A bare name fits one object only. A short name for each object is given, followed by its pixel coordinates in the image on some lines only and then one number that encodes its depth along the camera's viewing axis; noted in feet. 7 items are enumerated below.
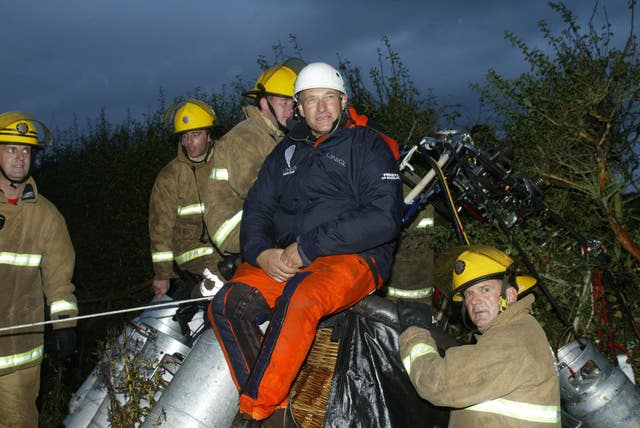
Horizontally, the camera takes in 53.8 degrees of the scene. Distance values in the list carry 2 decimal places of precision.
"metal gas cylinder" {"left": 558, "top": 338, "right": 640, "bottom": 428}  11.11
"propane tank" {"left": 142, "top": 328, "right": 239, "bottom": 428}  10.91
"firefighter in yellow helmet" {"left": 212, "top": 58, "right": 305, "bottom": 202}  14.99
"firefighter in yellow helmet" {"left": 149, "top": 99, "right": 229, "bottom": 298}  18.70
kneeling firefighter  9.01
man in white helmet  9.55
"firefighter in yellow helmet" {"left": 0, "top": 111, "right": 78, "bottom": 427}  14.53
